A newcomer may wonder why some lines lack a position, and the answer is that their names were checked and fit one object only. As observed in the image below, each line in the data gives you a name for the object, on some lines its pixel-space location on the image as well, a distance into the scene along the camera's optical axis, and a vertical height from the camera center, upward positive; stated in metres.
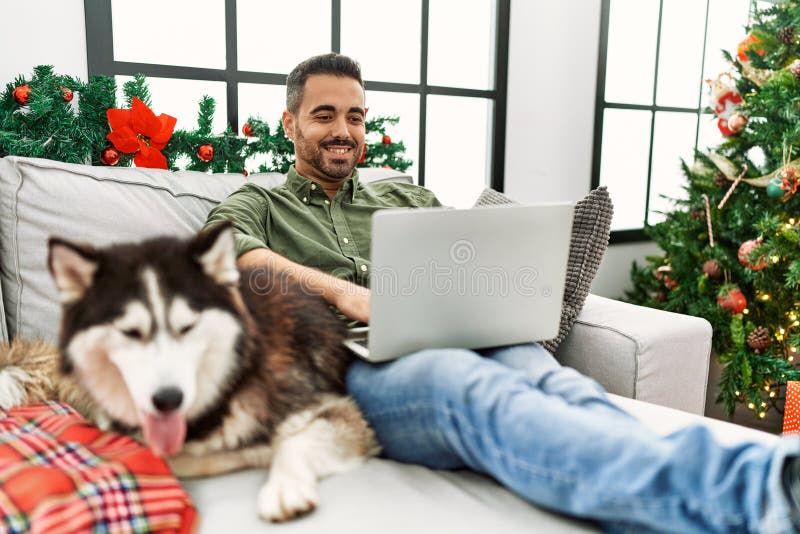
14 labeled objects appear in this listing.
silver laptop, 1.01 -0.22
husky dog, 0.84 -0.33
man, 0.79 -0.42
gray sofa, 0.93 -0.49
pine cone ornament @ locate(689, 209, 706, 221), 2.74 -0.28
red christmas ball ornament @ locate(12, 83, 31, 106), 1.68 +0.13
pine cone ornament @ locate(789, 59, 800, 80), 2.29 +0.31
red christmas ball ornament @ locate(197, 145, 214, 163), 2.00 -0.03
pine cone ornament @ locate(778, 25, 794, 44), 2.41 +0.46
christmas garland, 1.69 +0.03
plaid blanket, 0.81 -0.47
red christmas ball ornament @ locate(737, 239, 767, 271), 2.33 -0.39
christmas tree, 2.34 -0.30
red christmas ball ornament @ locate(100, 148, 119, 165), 1.85 -0.04
